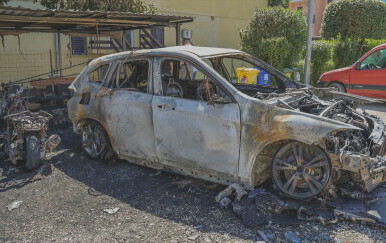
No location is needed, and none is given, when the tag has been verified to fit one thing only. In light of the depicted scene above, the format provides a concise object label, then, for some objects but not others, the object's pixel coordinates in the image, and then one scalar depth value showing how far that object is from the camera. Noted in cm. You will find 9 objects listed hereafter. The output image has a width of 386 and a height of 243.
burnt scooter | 571
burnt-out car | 423
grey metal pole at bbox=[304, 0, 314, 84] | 1011
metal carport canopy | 754
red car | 1093
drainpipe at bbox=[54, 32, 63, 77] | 1158
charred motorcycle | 682
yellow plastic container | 984
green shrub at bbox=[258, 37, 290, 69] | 1266
